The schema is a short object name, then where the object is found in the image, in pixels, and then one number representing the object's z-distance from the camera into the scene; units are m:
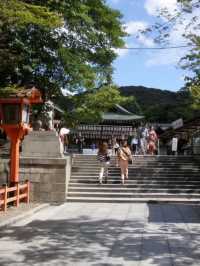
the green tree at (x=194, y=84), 14.49
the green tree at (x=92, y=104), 22.20
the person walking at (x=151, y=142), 24.84
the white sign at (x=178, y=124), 24.22
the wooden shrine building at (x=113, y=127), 35.63
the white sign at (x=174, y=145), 26.88
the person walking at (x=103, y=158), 17.19
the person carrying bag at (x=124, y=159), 17.31
